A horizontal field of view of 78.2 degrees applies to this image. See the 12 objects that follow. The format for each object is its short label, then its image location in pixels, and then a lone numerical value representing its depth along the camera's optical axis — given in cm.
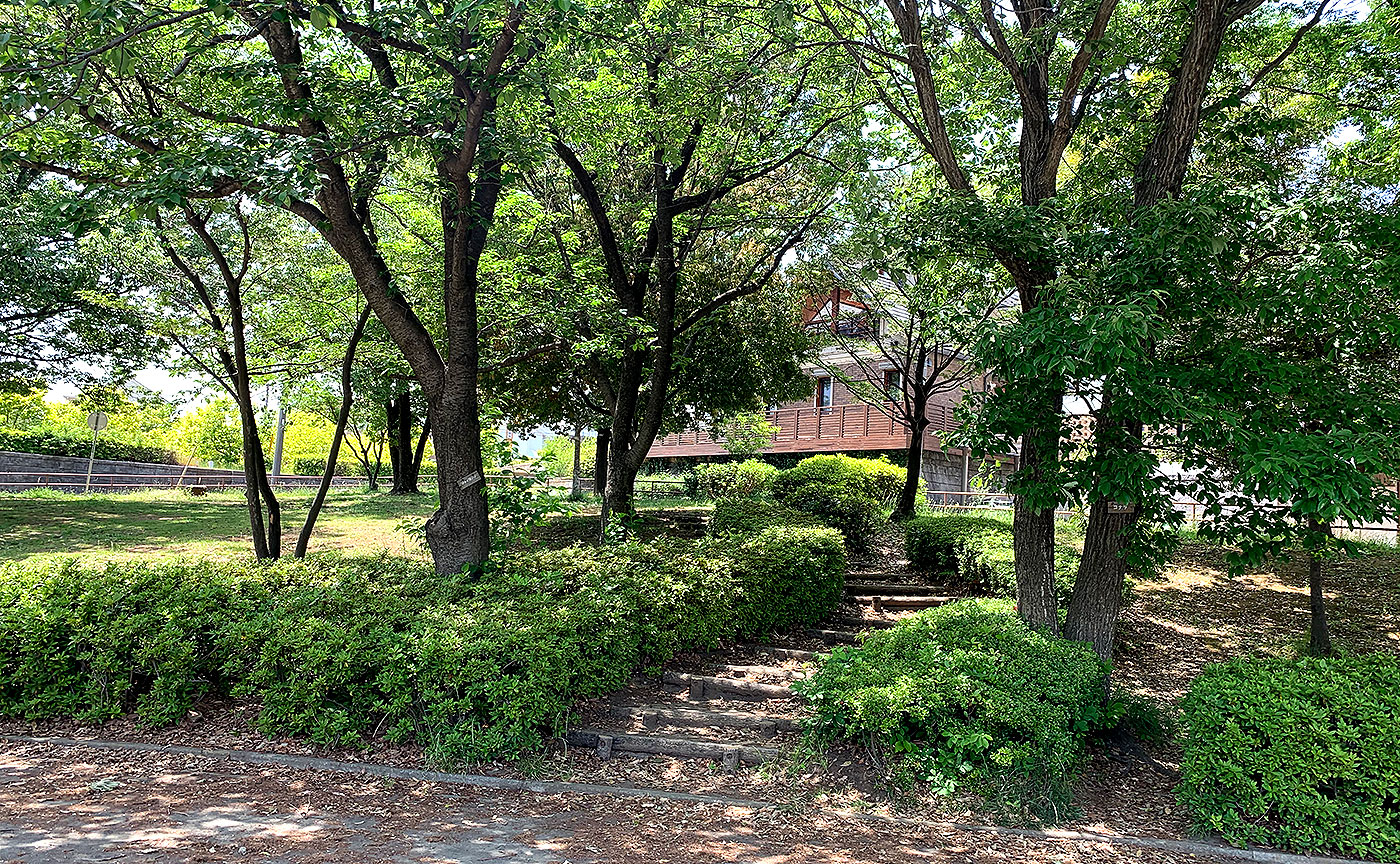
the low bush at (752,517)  1152
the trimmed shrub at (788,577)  883
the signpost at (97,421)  1902
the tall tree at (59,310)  1441
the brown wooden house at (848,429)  2716
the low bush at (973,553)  975
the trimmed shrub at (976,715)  489
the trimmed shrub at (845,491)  1578
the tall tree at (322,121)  559
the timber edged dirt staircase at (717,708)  562
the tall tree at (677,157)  810
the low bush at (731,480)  1994
